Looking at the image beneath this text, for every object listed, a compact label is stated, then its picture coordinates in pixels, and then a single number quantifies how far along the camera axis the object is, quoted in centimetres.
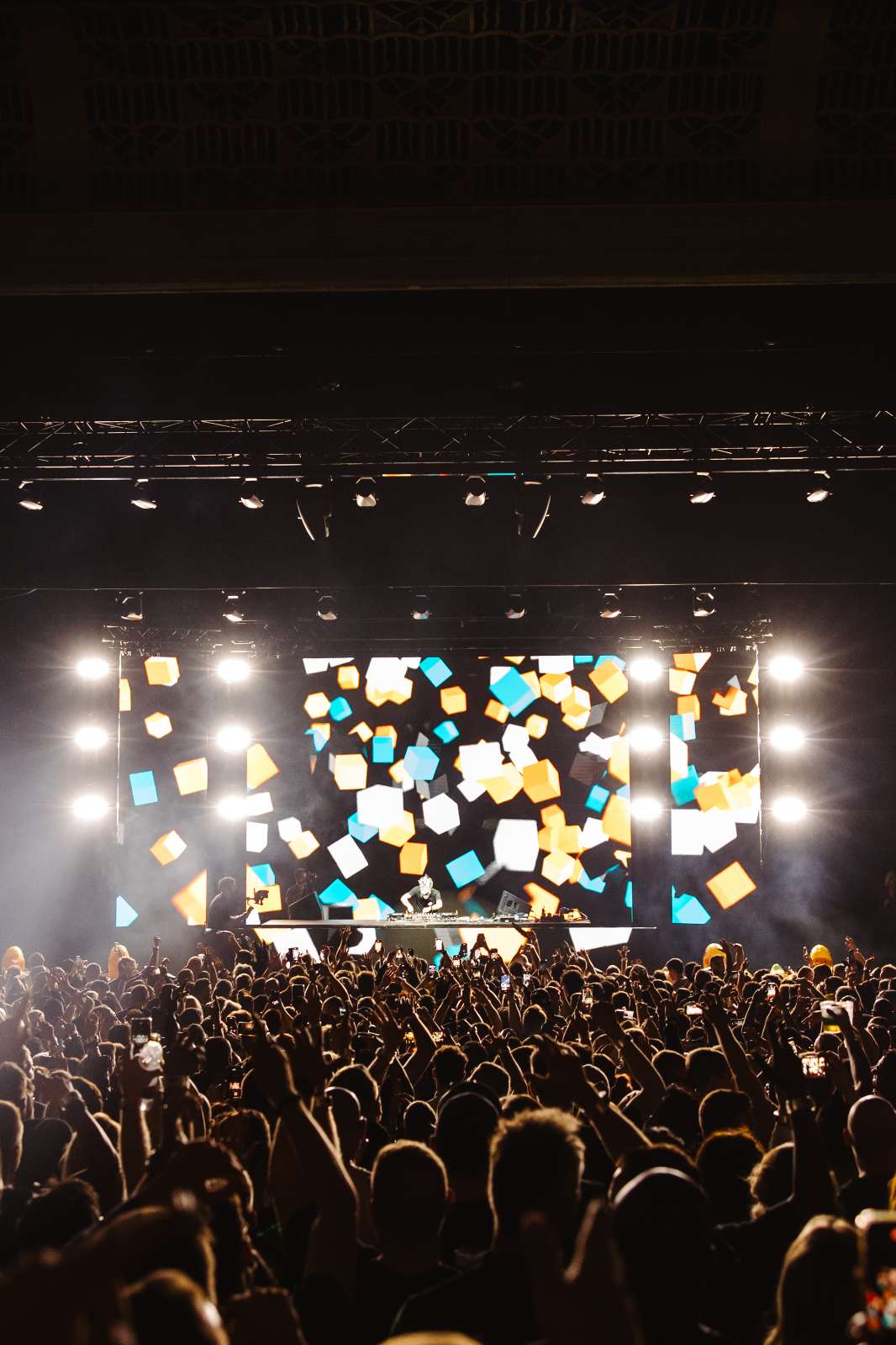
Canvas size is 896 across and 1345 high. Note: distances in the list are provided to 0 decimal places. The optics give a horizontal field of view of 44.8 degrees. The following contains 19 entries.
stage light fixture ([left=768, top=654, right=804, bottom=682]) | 1540
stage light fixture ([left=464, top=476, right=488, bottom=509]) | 971
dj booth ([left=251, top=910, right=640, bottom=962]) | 1475
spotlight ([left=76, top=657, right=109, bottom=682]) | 1516
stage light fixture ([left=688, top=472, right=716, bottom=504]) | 977
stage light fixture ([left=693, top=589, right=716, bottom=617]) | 1276
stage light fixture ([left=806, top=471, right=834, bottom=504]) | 966
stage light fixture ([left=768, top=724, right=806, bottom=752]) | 1548
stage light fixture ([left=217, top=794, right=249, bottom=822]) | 1677
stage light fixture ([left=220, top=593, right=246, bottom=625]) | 1329
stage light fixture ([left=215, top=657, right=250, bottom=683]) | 1628
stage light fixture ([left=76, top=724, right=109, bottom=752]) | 1547
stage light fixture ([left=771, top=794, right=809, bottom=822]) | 1541
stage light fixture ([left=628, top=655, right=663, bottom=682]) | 1555
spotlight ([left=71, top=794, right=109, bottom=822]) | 1548
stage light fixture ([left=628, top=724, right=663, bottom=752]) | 1609
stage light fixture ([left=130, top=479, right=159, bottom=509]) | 997
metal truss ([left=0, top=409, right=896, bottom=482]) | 938
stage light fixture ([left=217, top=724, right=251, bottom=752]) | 1697
